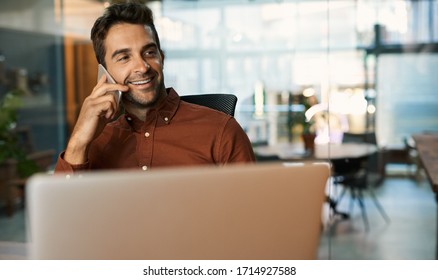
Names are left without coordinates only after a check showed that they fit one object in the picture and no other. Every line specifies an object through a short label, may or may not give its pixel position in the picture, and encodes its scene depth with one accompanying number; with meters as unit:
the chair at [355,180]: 4.24
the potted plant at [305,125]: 3.64
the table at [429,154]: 2.29
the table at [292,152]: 3.53
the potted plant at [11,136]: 3.54
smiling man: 1.70
